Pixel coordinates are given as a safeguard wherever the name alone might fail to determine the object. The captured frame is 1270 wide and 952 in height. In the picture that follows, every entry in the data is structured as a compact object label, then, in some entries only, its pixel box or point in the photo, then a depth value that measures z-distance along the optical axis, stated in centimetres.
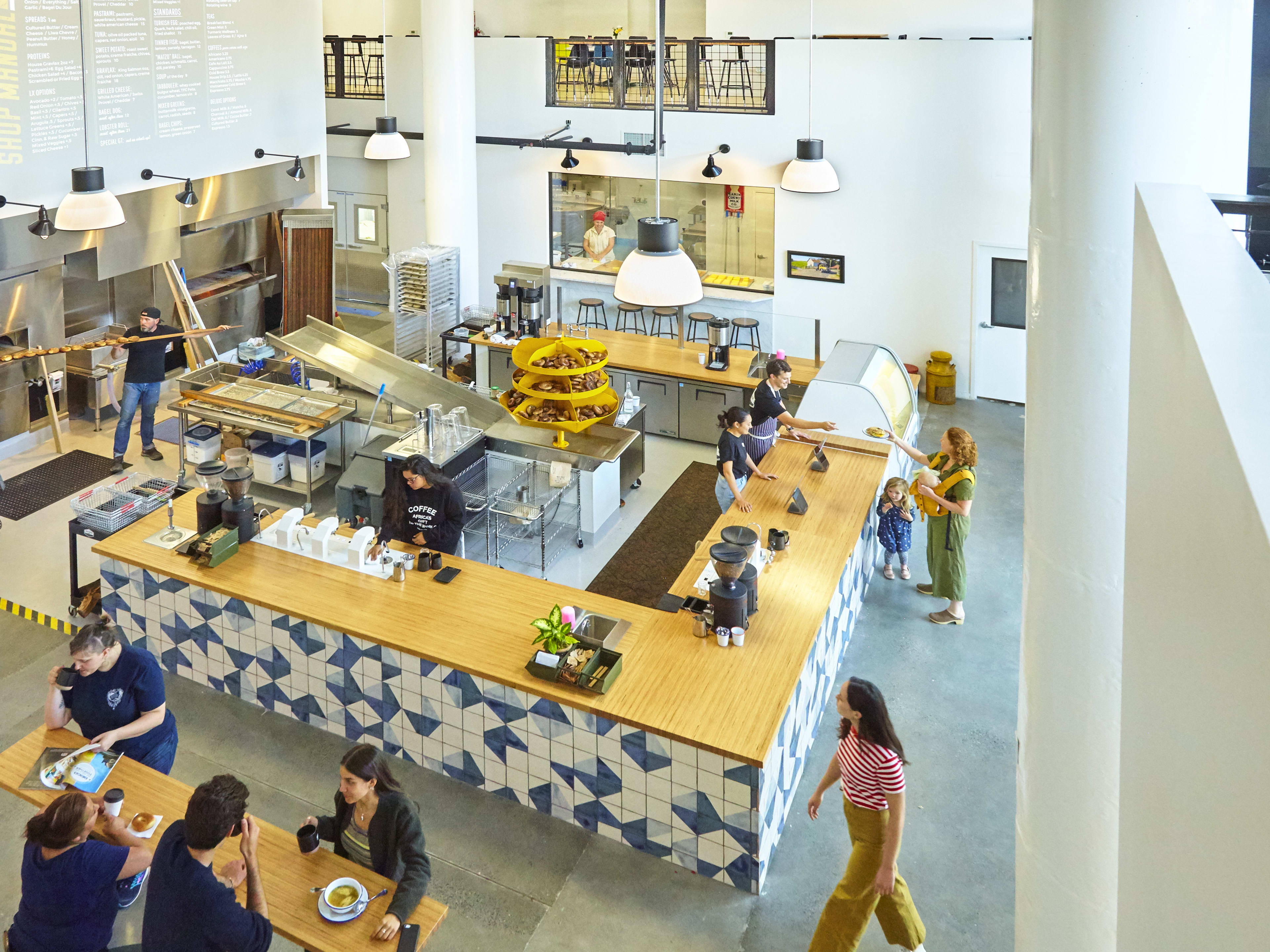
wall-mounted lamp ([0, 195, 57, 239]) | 828
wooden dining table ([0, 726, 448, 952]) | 359
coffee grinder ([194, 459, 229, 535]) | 608
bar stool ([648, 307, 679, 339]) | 1180
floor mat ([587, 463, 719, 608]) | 762
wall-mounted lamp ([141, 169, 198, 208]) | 975
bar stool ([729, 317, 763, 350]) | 1037
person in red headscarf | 1314
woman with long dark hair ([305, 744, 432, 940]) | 369
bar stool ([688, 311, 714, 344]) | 1090
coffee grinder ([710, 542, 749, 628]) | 509
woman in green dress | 648
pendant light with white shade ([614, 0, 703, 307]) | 555
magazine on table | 423
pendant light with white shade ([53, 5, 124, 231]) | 784
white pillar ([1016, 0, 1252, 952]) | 247
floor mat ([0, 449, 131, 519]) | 855
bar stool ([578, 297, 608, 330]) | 1203
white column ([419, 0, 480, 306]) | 1141
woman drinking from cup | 435
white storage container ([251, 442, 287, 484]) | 872
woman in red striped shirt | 391
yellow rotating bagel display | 809
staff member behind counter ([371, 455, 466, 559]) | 636
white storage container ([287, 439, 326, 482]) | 872
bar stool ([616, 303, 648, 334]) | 1230
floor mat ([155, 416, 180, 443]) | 1014
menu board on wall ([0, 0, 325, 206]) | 858
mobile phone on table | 353
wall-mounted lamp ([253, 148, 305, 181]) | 1106
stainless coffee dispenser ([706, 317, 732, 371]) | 996
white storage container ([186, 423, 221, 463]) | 888
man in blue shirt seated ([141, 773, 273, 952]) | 330
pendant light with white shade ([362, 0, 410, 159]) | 1205
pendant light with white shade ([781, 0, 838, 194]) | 1109
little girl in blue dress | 707
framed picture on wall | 1182
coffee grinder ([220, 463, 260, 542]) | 597
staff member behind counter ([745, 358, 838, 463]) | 721
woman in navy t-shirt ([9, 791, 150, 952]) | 348
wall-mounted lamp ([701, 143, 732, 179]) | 1152
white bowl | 362
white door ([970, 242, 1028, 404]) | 1091
